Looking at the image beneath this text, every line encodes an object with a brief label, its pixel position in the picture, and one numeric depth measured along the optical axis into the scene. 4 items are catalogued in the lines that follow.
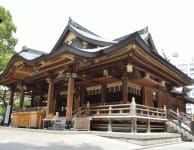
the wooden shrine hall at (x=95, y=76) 12.96
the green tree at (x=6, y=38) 19.47
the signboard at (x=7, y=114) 19.08
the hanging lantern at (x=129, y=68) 13.16
